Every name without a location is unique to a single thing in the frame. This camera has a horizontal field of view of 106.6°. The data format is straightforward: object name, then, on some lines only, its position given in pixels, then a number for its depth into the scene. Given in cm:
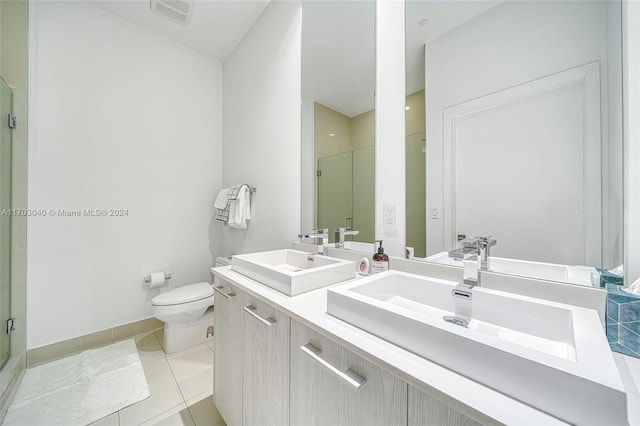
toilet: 178
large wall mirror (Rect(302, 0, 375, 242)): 130
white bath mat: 125
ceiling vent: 182
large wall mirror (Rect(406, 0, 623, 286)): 71
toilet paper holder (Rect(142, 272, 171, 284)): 209
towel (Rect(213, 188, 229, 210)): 221
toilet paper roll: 208
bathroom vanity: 42
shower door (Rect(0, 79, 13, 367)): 146
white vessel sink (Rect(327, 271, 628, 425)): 36
